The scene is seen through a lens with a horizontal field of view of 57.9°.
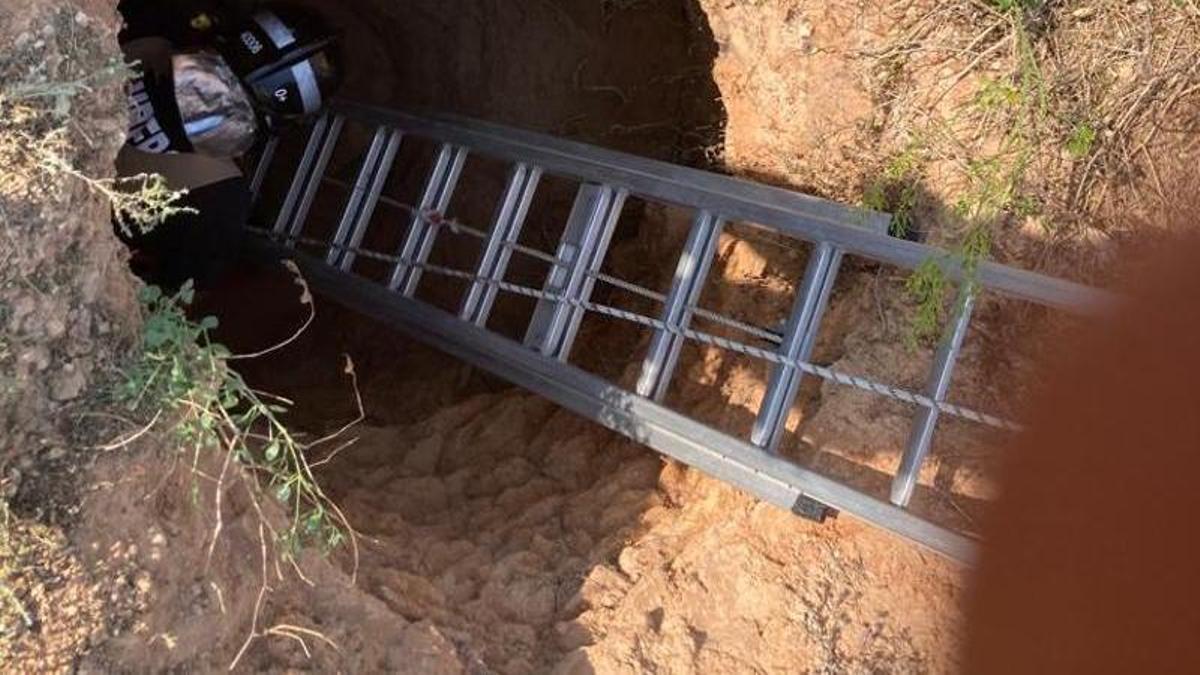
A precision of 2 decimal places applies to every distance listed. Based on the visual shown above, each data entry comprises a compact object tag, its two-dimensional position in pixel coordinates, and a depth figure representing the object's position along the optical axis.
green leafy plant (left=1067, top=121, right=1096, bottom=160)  2.80
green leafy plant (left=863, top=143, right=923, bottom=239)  2.97
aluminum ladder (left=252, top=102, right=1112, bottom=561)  2.78
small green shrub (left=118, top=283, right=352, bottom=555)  2.17
